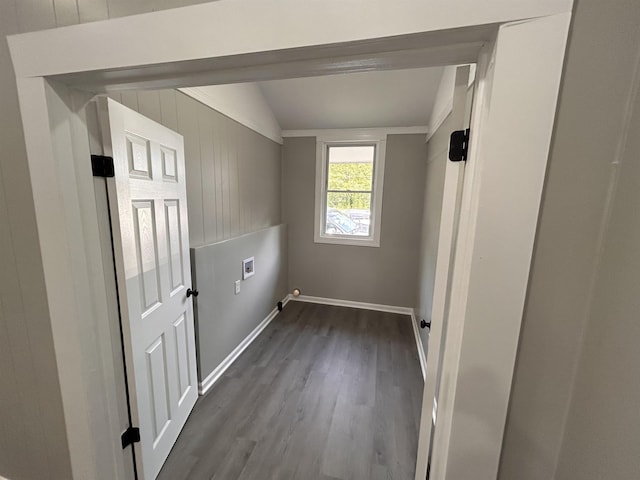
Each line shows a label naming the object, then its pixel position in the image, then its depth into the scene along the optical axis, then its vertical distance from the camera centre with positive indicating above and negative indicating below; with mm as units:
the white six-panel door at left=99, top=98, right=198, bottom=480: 1125 -396
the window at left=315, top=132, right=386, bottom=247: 3468 +134
